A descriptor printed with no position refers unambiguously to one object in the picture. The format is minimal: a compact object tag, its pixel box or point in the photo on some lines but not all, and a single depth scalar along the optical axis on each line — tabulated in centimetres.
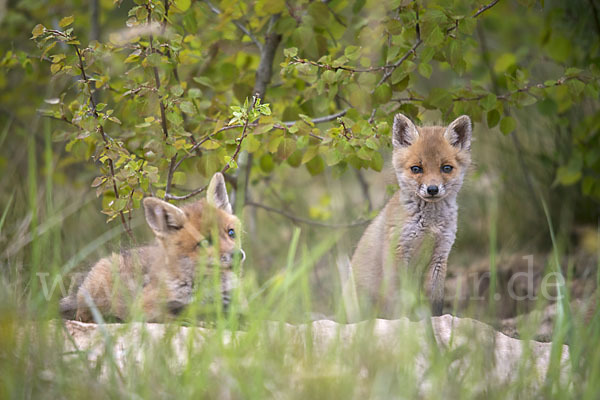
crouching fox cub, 753
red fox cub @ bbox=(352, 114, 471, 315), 908
